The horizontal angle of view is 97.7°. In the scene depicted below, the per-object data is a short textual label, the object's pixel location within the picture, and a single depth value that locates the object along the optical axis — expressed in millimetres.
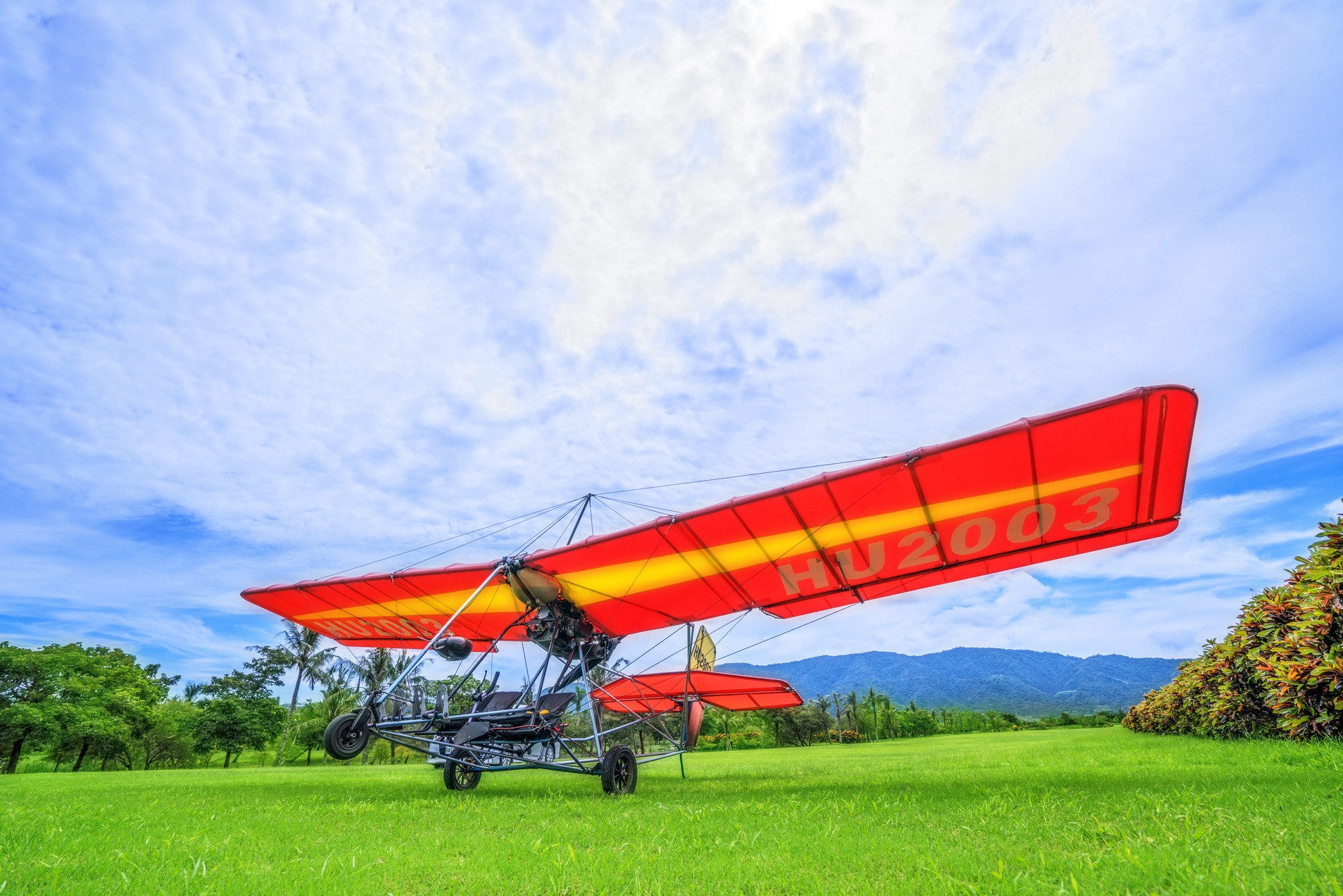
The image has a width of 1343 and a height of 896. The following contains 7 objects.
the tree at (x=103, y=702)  31953
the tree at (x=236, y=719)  39250
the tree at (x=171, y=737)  40531
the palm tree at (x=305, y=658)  46500
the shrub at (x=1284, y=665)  6164
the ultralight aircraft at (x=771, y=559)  5730
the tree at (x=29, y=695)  29625
